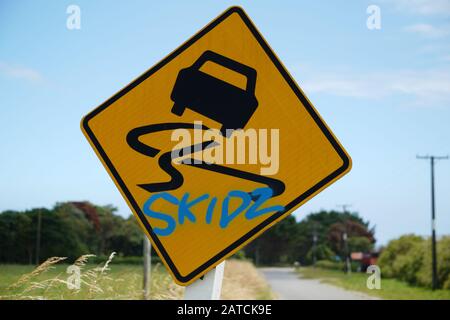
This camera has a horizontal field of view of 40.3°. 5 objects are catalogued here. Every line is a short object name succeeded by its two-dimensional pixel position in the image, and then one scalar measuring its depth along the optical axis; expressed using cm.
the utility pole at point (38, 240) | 2651
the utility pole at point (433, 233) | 3500
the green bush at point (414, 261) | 3603
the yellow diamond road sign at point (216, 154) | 218
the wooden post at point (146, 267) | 995
